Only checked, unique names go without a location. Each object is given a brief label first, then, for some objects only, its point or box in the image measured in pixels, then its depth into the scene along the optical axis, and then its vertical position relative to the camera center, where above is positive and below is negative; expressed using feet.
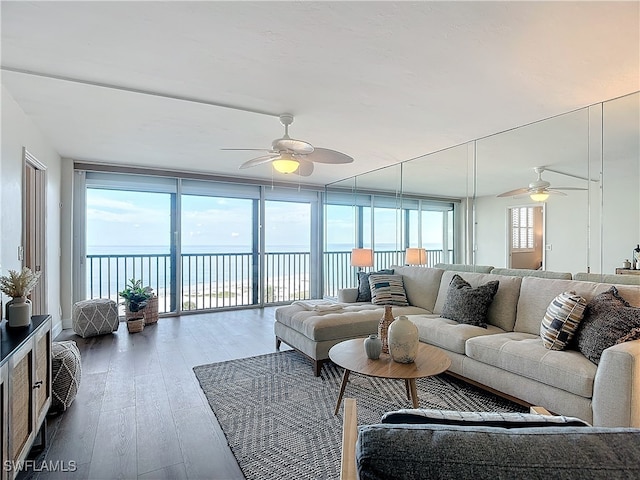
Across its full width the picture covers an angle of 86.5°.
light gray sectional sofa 5.92 -2.54
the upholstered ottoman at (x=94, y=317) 13.48 -3.20
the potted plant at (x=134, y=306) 14.55 -2.99
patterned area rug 5.95 -3.89
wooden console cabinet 4.64 -2.41
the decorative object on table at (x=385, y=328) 7.72 -2.07
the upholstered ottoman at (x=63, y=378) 7.57 -3.19
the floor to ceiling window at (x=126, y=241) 16.69 -0.15
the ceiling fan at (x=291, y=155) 9.41 +2.50
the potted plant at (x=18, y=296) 6.36 -1.14
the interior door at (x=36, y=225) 11.18 +0.46
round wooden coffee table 6.57 -2.59
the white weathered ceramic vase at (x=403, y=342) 7.00 -2.14
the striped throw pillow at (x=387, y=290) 12.91 -1.99
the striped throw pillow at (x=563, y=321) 7.36 -1.81
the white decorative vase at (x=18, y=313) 6.34 -1.41
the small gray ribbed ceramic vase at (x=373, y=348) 7.25 -2.34
